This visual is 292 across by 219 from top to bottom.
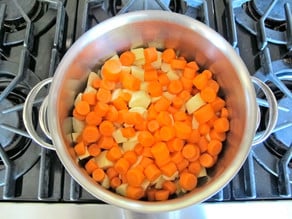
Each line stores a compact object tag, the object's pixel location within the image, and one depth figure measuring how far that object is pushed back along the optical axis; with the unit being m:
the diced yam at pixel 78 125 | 0.64
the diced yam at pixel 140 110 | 0.64
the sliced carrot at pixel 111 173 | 0.62
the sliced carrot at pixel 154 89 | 0.64
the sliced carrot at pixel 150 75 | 0.65
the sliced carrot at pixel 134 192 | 0.59
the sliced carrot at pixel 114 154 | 0.62
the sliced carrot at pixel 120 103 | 0.64
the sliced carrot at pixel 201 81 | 0.65
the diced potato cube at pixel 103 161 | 0.62
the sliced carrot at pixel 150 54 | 0.66
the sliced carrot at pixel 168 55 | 0.67
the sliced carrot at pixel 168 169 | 0.61
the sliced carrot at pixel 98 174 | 0.60
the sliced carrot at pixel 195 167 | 0.62
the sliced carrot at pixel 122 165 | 0.61
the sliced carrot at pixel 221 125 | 0.63
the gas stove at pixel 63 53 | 0.64
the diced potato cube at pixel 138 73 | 0.66
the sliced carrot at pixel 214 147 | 0.63
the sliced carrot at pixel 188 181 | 0.60
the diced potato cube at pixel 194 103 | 0.64
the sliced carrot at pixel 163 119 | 0.62
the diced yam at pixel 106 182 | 0.61
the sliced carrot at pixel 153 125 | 0.62
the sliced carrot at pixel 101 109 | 0.64
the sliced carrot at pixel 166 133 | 0.62
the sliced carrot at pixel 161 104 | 0.64
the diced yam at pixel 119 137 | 0.63
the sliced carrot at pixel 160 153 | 0.61
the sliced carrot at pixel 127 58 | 0.66
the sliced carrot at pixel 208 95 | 0.64
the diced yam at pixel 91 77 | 0.66
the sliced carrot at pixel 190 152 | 0.62
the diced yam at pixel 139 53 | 0.67
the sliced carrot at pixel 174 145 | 0.62
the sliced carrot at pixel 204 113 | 0.63
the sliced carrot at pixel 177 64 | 0.66
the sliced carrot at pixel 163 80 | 0.65
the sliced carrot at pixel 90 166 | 0.62
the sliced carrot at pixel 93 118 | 0.63
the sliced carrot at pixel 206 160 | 0.62
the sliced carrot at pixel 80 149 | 0.62
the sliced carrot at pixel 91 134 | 0.63
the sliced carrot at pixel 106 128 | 0.63
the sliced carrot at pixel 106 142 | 0.63
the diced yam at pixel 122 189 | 0.60
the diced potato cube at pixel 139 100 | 0.64
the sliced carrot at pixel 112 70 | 0.65
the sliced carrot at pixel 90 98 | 0.64
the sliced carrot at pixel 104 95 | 0.64
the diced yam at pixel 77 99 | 0.65
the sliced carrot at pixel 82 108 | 0.63
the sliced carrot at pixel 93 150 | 0.63
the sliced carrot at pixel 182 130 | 0.62
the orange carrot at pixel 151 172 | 0.61
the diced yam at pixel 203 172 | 0.63
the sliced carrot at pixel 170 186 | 0.61
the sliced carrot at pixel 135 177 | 0.60
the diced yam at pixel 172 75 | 0.66
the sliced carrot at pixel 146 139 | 0.62
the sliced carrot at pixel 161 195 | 0.60
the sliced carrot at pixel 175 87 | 0.65
